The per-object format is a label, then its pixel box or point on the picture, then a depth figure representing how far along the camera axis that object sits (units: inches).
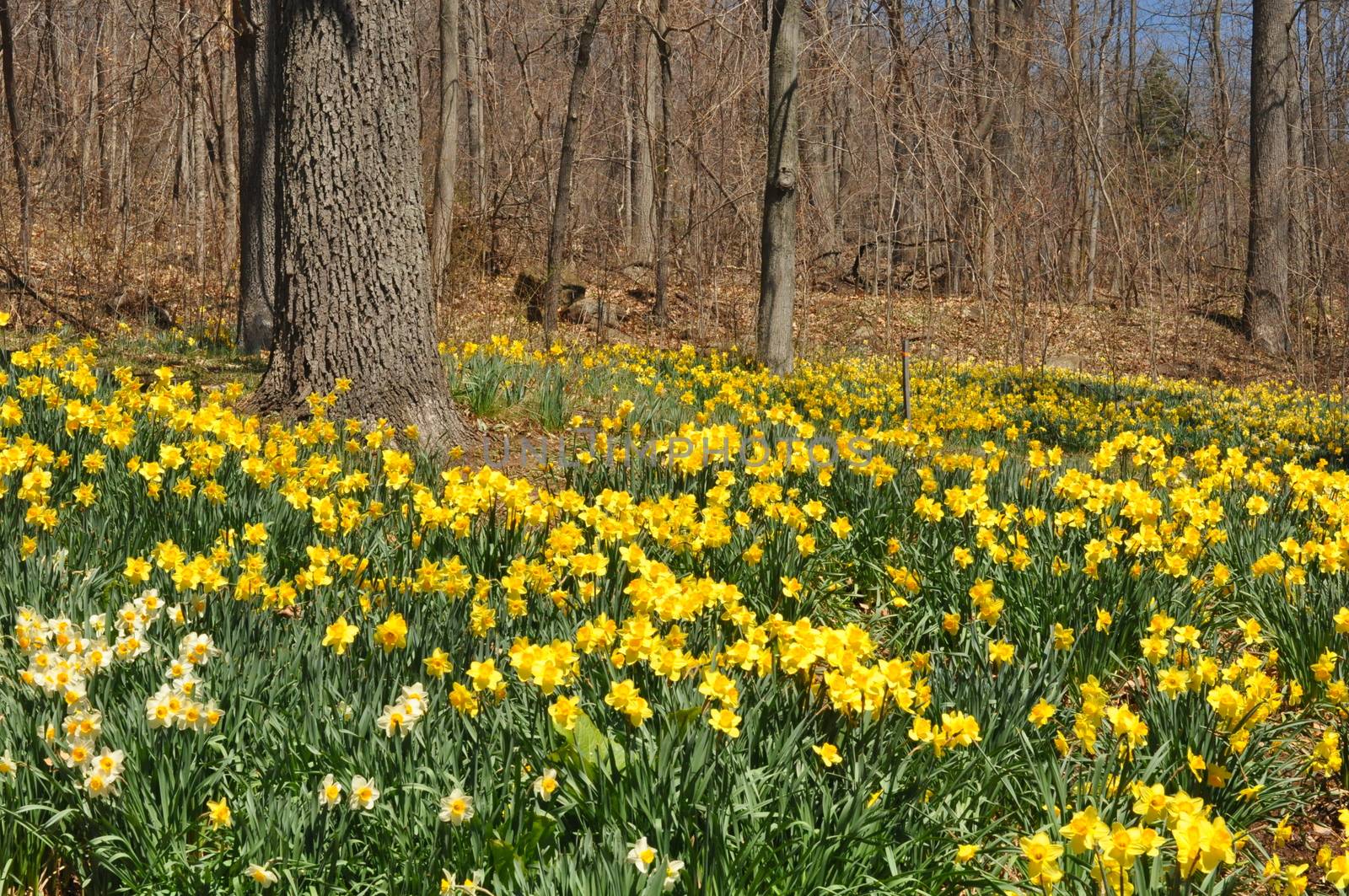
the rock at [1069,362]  575.8
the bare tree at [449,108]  518.7
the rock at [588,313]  546.6
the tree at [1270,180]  601.6
